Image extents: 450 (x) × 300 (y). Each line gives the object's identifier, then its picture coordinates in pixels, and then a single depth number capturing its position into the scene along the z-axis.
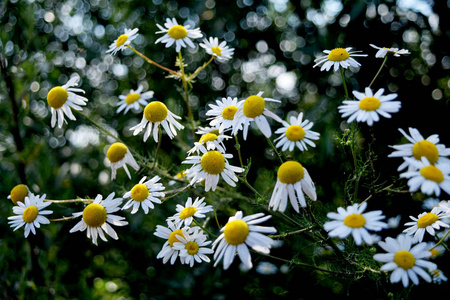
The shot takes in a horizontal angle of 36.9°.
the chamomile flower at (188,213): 0.41
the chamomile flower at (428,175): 0.34
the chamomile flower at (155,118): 0.45
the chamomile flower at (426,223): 0.40
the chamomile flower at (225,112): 0.41
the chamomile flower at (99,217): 0.42
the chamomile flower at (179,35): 0.50
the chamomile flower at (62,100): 0.47
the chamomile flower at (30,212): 0.44
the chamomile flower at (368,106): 0.37
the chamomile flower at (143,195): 0.43
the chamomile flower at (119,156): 0.44
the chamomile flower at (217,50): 0.52
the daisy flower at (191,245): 0.41
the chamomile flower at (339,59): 0.43
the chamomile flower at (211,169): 0.40
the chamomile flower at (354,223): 0.34
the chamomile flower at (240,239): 0.36
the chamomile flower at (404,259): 0.35
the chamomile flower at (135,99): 0.56
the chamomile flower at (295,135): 0.40
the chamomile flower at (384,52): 0.43
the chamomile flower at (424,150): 0.35
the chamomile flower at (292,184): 0.37
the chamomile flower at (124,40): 0.50
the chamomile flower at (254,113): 0.40
